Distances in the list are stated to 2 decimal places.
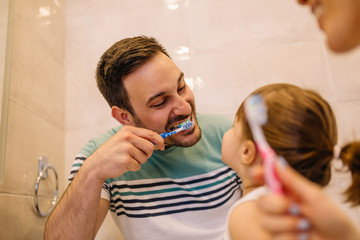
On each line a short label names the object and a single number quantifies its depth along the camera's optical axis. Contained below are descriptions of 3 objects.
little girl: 0.63
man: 1.02
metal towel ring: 1.19
